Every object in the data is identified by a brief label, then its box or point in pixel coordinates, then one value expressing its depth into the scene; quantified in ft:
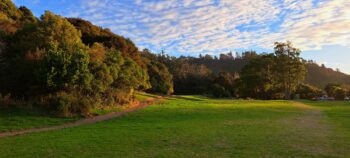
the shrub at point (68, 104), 74.79
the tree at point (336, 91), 236.84
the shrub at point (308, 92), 246.49
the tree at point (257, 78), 236.63
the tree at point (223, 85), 236.88
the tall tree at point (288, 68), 234.58
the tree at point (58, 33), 87.76
